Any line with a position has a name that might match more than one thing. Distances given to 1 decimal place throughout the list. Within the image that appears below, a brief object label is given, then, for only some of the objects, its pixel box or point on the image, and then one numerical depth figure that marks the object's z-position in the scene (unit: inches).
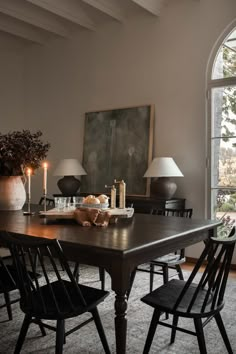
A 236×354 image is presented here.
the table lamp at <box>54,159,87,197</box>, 204.9
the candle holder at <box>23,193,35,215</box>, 115.1
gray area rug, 92.7
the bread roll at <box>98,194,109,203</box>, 108.3
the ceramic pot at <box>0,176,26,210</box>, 123.6
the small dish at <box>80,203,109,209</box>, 106.1
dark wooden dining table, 67.8
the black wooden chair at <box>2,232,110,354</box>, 72.1
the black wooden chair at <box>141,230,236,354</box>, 75.7
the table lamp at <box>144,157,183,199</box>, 171.0
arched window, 175.3
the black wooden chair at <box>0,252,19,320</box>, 94.0
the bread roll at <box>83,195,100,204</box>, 106.6
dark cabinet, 171.8
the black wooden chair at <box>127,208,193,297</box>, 115.9
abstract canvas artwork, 196.5
